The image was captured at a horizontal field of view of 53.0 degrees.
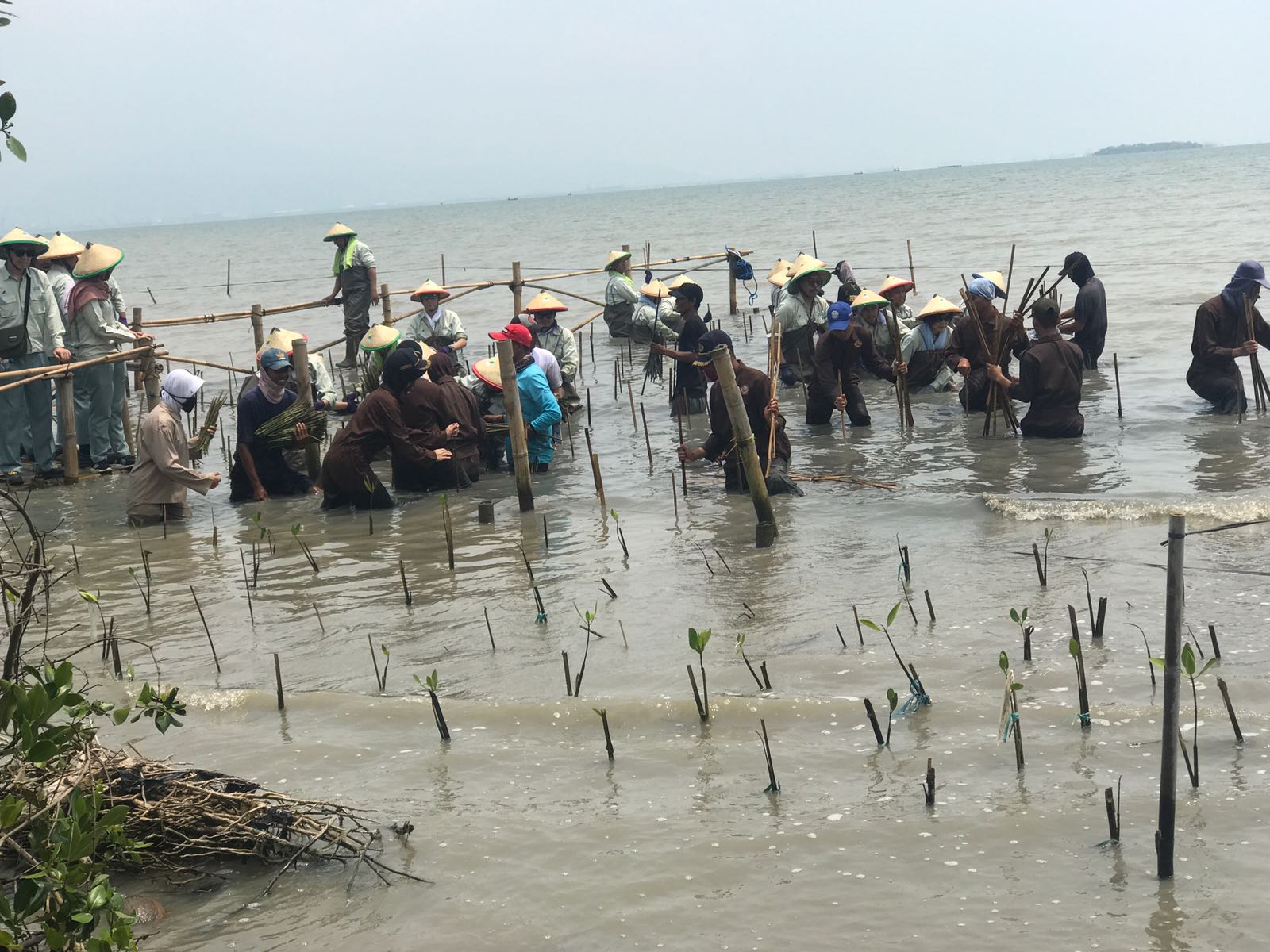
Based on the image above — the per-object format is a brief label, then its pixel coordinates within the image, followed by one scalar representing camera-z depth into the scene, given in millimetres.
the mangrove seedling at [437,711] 5086
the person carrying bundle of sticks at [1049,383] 10883
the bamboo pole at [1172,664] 3680
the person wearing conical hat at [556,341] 13297
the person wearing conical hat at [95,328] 11289
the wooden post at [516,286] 17869
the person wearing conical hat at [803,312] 13000
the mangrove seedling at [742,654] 5645
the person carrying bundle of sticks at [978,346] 11859
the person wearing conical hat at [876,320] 12836
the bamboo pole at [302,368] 10477
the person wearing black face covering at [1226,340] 11281
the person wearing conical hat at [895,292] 13436
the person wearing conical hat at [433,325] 14086
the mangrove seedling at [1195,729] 4141
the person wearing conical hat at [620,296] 18625
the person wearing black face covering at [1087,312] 13297
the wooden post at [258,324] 13672
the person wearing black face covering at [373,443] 10094
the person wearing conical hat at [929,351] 13422
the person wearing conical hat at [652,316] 16516
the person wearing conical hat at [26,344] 10734
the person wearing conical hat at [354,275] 16781
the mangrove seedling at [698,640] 5032
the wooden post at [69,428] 10922
